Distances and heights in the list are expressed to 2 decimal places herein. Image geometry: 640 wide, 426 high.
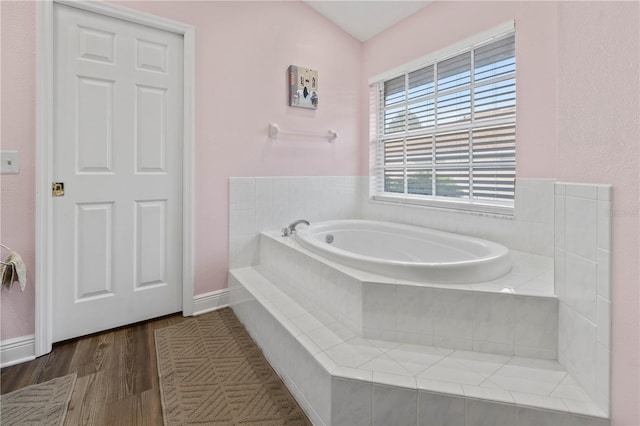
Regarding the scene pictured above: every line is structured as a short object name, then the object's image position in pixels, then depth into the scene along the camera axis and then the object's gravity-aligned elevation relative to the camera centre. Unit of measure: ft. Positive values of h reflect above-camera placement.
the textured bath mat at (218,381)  4.20 -2.78
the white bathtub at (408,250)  4.52 -0.84
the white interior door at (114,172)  5.93 +0.76
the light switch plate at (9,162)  5.22 +0.78
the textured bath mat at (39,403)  4.13 -2.85
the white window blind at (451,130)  6.85 +2.14
